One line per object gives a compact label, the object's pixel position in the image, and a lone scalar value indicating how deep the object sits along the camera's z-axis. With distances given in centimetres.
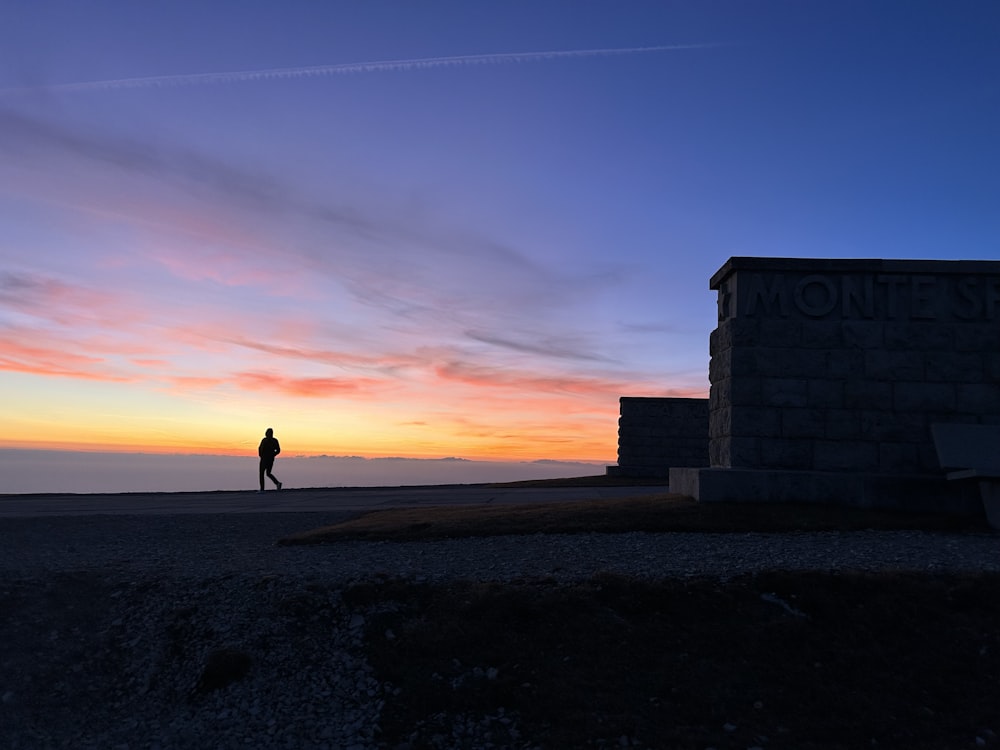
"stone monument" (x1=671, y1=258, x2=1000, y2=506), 1477
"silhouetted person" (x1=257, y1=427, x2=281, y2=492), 2562
